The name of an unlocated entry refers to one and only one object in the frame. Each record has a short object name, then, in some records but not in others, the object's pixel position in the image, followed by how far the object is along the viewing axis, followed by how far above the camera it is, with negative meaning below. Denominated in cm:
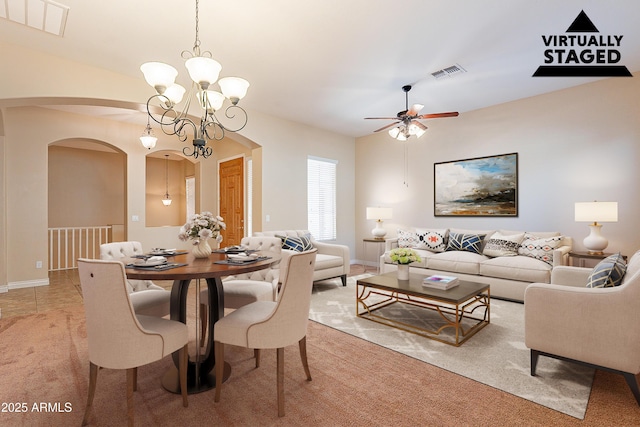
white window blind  641 +35
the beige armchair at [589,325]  186 -73
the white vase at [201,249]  246 -28
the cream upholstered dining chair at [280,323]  181 -67
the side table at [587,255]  373 -53
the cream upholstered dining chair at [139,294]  231 -64
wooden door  650 +33
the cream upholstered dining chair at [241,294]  261 -69
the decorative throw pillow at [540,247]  407 -47
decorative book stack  303 -70
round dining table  192 -62
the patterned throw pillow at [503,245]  442 -48
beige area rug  200 -116
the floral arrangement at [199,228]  240 -11
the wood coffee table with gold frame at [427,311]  283 -112
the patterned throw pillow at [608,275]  214 -45
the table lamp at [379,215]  600 -3
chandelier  223 +103
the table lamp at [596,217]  366 -6
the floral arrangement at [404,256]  334 -48
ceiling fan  384 +118
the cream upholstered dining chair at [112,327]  158 -60
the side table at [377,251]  651 -83
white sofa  388 -72
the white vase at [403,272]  341 -65
